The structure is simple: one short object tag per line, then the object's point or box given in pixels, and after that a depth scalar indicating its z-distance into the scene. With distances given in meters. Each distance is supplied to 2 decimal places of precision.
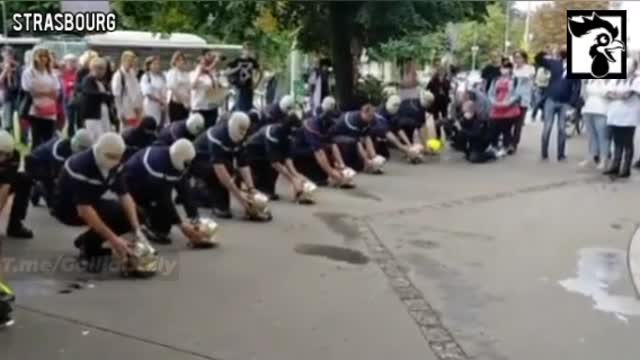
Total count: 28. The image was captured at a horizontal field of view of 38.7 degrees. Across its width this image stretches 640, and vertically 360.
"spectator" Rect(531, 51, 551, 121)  16.31
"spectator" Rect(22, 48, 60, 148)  11.27
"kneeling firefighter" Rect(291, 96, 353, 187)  12.10
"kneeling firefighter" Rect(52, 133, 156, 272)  7.07
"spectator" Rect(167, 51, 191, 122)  13.37
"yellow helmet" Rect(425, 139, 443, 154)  16.10
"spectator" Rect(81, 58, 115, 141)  11.58
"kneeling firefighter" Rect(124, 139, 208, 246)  7.99
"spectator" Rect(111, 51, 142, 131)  12.71
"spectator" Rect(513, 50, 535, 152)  16.78
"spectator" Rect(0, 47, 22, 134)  14.11
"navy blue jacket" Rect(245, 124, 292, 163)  10.68
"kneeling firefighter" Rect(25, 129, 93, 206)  8.92
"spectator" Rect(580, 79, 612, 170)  13.49
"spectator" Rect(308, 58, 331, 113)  18.45
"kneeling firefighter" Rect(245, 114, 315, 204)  10.73
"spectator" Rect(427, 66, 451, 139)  17.53
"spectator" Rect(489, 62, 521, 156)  15.91
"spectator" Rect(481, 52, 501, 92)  17.03
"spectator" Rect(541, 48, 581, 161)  15.00
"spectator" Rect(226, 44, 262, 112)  16.03
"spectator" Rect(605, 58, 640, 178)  12.98
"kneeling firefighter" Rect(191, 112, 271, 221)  9.51
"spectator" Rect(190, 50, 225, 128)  13.55
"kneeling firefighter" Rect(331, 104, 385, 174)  13.14
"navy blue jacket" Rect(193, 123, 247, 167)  9.52
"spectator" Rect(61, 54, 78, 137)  12.87
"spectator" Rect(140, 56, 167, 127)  13.59
